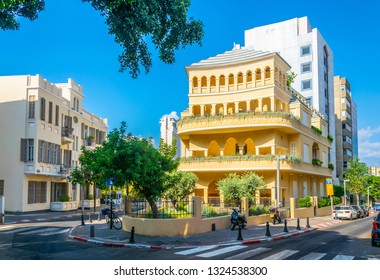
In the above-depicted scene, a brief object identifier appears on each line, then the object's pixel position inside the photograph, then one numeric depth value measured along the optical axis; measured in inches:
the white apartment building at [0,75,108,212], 1460.4
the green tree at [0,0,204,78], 530.0
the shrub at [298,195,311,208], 1486.2
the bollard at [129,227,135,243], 676.7
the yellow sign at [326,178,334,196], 1527.4
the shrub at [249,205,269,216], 1123.9
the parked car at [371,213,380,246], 631.8
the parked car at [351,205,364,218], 1616.6
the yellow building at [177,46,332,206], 1435.8
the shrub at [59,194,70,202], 1699.6
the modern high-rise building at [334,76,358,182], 3159.5
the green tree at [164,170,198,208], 1286.9
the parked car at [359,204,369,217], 1749.8
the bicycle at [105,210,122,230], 909.8
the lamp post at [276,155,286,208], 1180.6
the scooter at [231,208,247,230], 917.8
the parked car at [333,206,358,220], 1453.0
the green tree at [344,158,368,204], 2632.9
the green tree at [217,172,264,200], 1182.9
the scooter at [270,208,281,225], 1116.0
